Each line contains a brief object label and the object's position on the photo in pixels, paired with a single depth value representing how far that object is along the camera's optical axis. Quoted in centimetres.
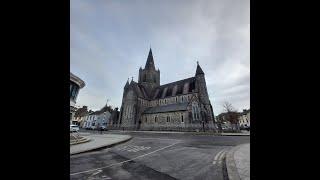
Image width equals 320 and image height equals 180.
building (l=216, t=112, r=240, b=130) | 4566
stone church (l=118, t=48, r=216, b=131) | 4288
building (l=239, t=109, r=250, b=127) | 8479
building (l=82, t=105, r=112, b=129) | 7312
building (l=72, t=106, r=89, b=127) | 8051
